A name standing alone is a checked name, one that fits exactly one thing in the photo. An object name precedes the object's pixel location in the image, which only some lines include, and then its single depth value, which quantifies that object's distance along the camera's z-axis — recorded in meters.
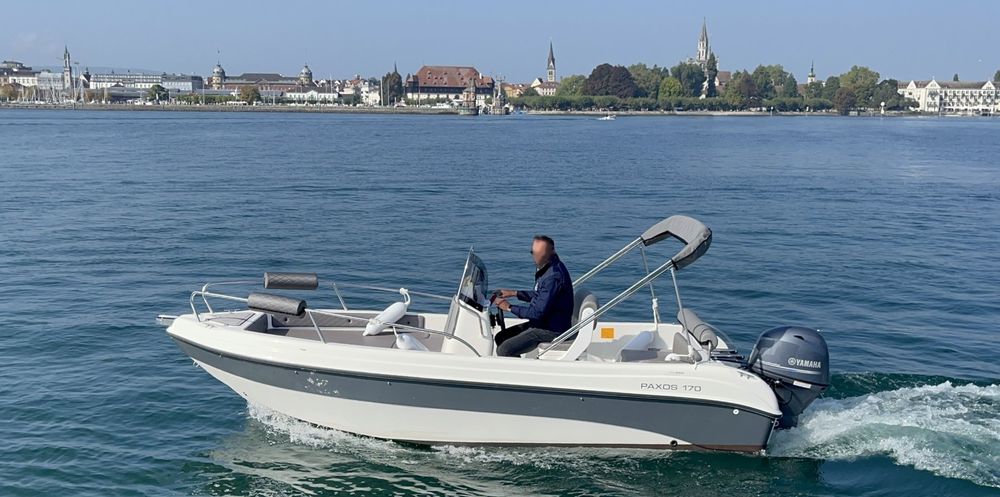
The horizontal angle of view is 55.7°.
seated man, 9.02
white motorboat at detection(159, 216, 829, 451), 8.36
